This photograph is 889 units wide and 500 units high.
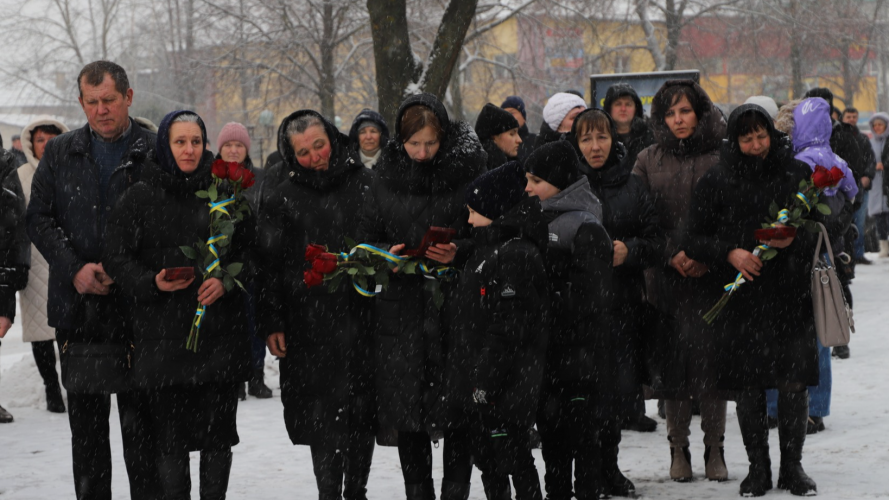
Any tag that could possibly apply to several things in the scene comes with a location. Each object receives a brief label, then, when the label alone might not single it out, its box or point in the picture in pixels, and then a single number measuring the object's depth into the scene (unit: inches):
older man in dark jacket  433.1
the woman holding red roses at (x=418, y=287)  436.5
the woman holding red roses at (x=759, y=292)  474.9
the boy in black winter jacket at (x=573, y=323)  431.5
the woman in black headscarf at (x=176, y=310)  418.3
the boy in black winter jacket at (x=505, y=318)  404.2
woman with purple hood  545.0
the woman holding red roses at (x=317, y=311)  451.2
